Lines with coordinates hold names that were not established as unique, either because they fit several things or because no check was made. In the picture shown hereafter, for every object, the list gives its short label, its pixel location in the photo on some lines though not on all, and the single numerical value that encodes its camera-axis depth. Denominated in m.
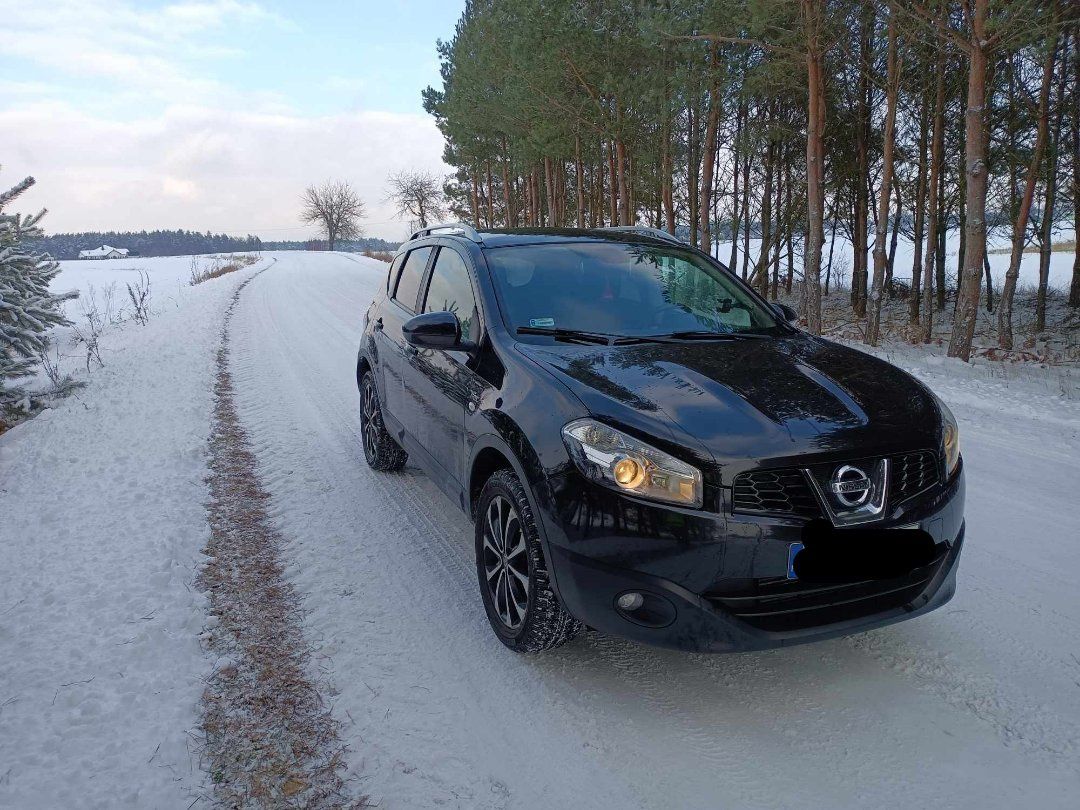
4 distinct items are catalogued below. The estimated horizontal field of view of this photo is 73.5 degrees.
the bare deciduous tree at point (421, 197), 64.44
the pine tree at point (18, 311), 7.71
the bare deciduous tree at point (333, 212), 96.25
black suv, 2.48
